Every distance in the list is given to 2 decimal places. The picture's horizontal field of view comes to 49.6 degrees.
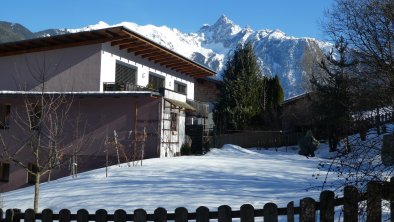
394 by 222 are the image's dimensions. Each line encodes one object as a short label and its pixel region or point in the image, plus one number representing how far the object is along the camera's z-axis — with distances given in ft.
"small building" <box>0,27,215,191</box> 67.67
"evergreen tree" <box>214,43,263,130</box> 120.26
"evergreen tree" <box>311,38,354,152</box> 84.43
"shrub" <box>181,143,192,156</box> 76.90
